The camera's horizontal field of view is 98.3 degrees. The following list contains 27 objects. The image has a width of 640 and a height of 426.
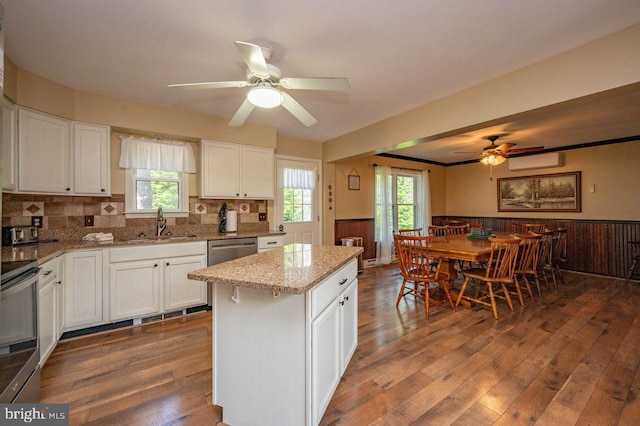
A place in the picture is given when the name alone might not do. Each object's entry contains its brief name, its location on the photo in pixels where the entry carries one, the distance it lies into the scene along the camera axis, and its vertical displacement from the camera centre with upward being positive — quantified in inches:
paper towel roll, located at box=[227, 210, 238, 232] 149.2 -3.0
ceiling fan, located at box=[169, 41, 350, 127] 71.2 +35.8
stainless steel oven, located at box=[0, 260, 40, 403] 51.1 -24.1
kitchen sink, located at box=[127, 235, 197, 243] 118.8 -10.4
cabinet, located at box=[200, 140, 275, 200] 138.9 +23.3
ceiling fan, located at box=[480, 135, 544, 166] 165.5 +36.2
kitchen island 54.6 -26.9
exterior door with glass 174.7 +9.5
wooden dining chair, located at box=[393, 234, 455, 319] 122.2 -24.2
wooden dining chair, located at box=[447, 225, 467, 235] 195.0 -13.3
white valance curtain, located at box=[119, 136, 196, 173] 125.5 +28.7
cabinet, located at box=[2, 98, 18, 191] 87.7 +22.6
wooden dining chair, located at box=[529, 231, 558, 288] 147.4 -23.7
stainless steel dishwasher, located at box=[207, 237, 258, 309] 126.6 -16.6
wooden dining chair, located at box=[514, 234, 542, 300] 129.4 -20.7
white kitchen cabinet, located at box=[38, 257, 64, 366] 79.3 -28.1
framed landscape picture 200.2 +14.8
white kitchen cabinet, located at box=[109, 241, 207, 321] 107.5 -26.4
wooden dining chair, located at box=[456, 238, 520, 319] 118.9 -25.9
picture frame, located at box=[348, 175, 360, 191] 210.3 +24.1
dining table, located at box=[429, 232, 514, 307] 119.3 -16.6
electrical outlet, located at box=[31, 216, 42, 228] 107.8 -1.9
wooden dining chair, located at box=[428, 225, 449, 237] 183.8 -15.2
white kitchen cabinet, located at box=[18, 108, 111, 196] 95.7 +22.8
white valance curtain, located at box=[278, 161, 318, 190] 174.1 +24.8
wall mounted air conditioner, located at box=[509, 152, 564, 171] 203.8 +38.9
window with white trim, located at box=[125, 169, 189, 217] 128.7 +11.1
